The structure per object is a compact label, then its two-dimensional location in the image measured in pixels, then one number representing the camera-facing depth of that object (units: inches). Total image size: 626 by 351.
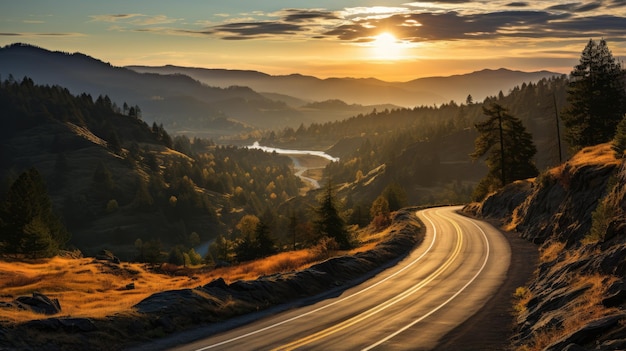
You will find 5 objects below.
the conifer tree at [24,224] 2945.4
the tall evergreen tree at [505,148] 3120.1
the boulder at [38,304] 1035.2
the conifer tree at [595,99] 2603.3
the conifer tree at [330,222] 2377.0
